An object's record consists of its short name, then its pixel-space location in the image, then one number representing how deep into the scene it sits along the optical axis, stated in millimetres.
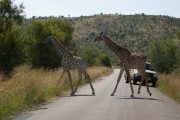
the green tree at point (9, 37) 34125
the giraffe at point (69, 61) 24141
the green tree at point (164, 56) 60438
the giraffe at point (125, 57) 23250
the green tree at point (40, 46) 44156
